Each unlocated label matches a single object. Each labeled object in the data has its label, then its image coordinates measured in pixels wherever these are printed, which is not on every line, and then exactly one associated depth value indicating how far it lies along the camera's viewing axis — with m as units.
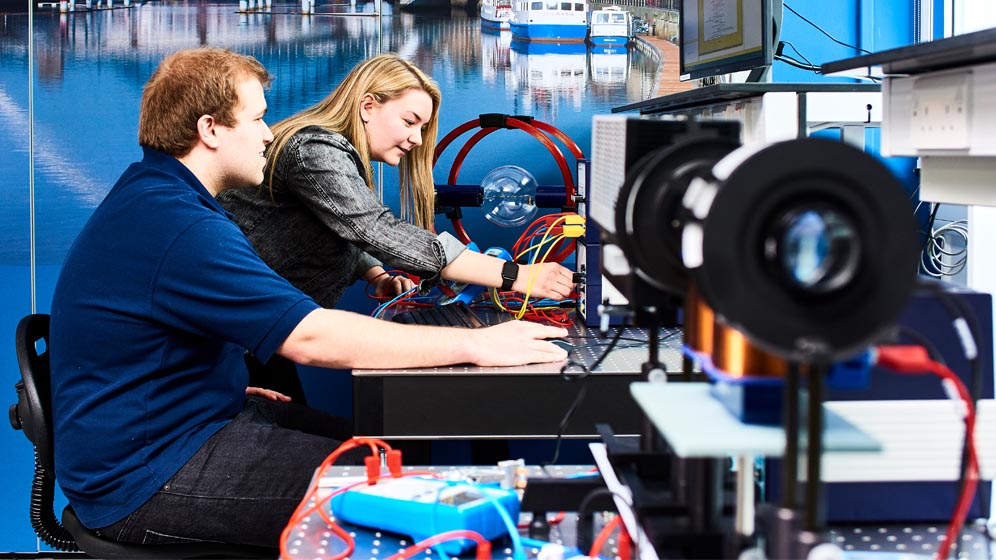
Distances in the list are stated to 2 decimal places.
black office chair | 1.58
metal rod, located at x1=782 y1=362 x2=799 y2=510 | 0.62
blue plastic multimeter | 1.00
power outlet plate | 1.32
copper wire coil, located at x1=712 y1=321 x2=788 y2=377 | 0.65
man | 1.54
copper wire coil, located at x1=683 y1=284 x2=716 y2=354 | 0.70
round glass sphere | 2.74
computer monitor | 1.95
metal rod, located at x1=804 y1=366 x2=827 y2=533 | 0.61
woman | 2.14
